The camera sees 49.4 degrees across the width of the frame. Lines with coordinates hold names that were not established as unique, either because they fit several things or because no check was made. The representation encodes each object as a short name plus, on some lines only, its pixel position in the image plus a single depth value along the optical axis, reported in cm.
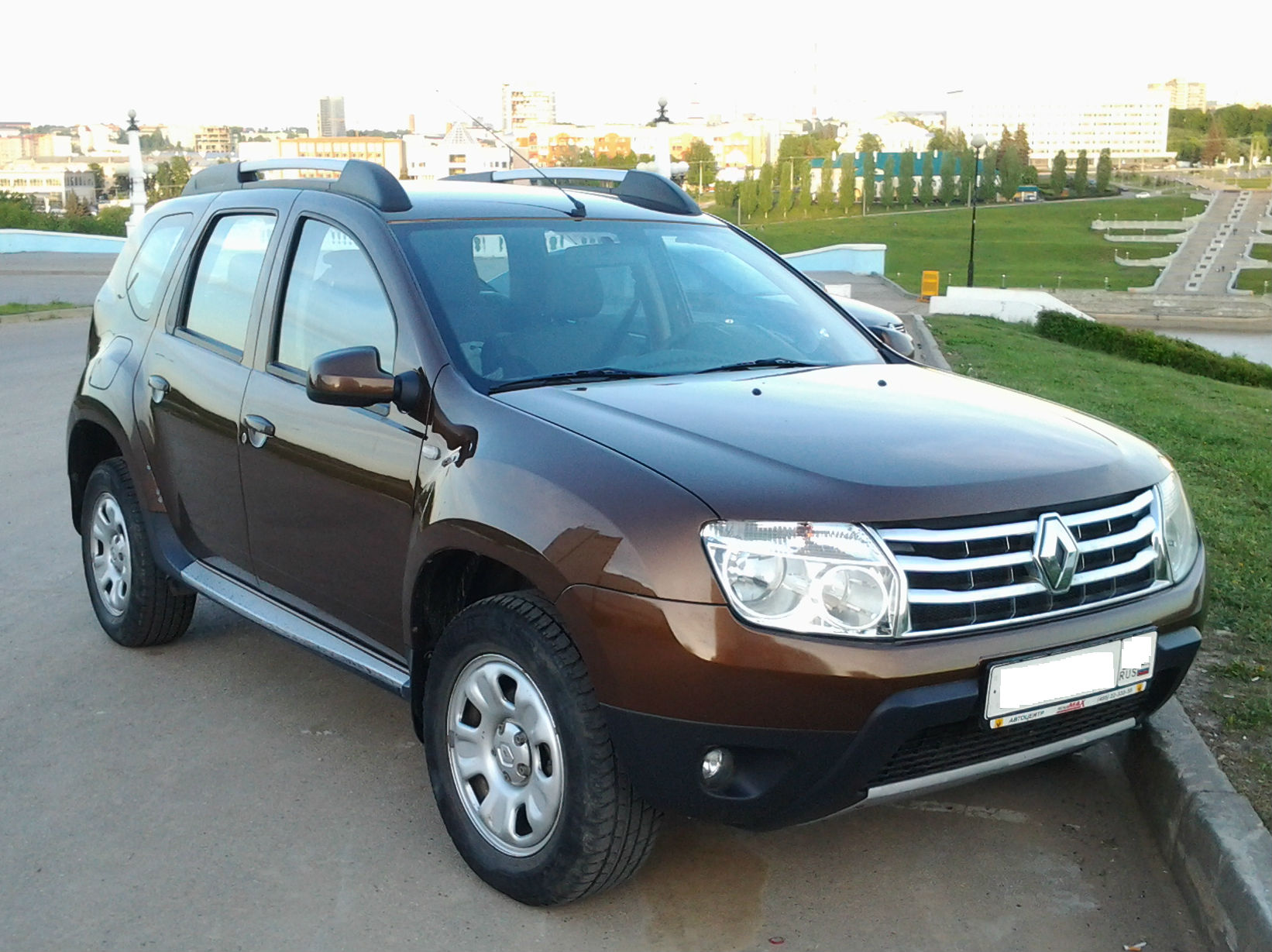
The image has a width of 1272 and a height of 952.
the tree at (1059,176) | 16100
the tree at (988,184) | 15600
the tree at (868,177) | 15084
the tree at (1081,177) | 16038
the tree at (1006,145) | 16525
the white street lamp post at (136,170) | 3865
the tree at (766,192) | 14250
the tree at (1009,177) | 15700
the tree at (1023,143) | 18262
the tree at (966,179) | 15375
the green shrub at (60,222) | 5409
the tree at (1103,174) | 16100
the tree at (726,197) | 14338
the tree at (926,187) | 15725
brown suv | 291
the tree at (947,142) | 18072
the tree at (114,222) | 5498
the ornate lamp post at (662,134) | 2969
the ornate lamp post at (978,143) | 4167
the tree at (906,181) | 15562
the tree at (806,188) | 14950
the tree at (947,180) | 15400
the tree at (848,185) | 15050
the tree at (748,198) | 13988
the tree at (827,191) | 14950
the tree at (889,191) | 15238
